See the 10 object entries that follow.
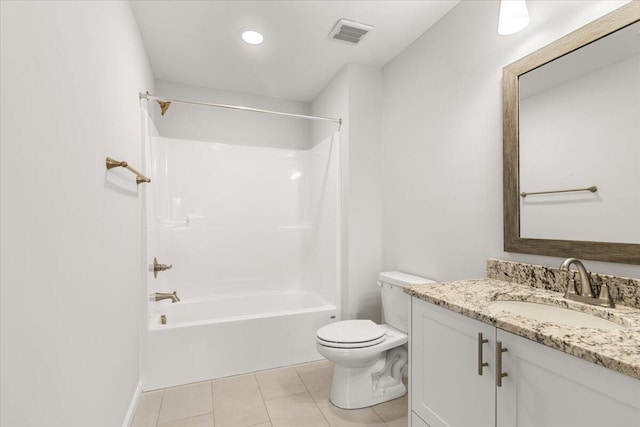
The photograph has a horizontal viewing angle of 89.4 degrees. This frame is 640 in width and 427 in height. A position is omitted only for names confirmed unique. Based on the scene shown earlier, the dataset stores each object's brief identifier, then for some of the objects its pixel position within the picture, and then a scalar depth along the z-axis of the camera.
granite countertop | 0.77
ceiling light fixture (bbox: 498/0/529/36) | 1.42
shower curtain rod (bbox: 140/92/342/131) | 2.23
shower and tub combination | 2.34
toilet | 1.91
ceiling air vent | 2.13
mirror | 1.19
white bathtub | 2.23
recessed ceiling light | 2.27
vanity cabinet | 0.77
